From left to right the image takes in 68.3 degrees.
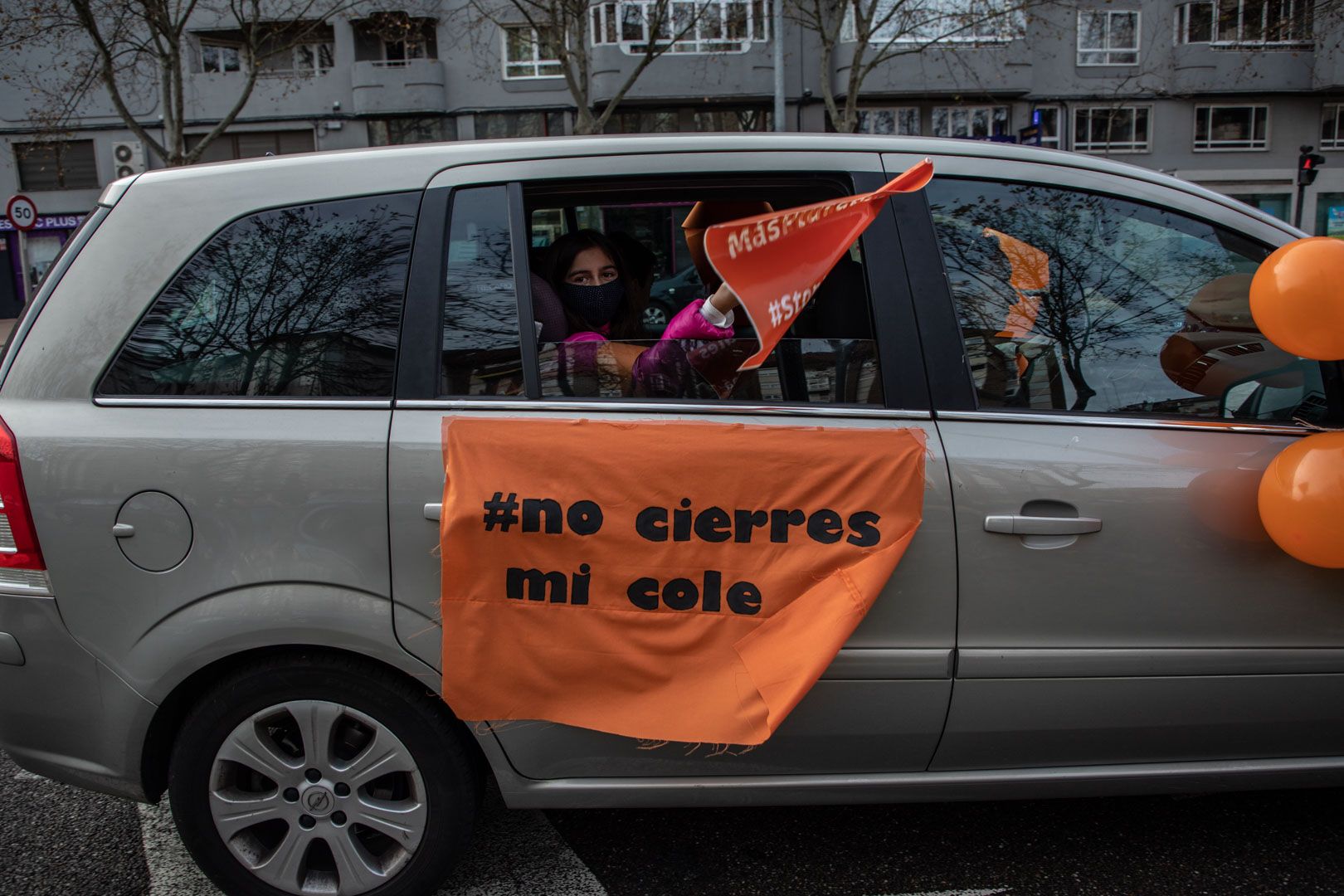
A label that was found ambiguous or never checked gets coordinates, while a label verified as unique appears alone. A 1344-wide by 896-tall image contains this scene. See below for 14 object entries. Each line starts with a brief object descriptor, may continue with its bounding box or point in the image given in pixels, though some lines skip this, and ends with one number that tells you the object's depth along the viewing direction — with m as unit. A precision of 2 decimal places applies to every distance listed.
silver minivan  2.14
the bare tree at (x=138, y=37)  15.52
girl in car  2.29
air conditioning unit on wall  13.63
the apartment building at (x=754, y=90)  25.86
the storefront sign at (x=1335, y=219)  28.69
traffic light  17.98
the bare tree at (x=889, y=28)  20.64
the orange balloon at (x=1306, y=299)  2.07
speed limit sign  13.48
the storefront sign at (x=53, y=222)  27.33
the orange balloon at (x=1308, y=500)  2.03
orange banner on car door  2.10
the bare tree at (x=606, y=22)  19.33
